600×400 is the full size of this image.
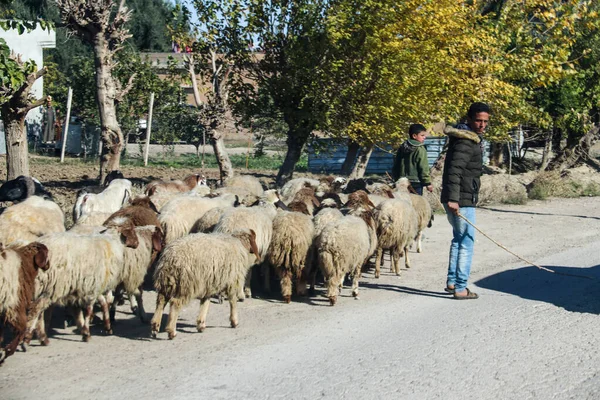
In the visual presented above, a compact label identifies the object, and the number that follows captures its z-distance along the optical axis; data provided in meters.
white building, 29.97
